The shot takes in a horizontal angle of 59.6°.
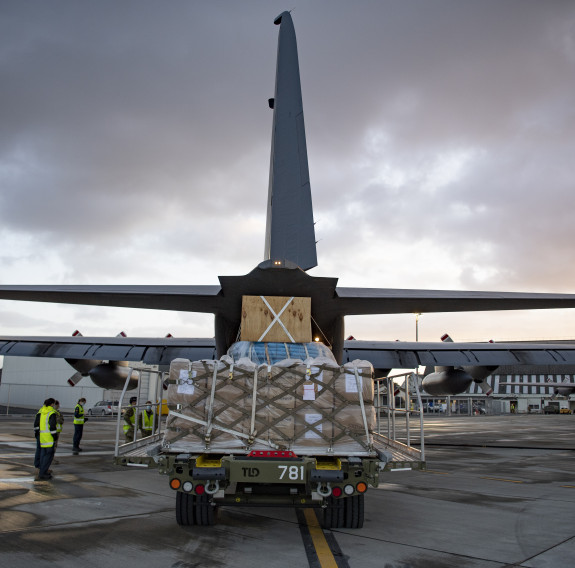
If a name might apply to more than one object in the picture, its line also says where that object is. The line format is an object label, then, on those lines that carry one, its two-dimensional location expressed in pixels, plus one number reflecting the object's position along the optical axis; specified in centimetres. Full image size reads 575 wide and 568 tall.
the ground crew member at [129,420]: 1304
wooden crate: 894
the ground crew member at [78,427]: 1460
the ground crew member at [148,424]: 1415
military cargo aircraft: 854
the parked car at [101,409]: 4267
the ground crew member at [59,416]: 1020
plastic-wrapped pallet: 573
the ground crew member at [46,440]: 934
